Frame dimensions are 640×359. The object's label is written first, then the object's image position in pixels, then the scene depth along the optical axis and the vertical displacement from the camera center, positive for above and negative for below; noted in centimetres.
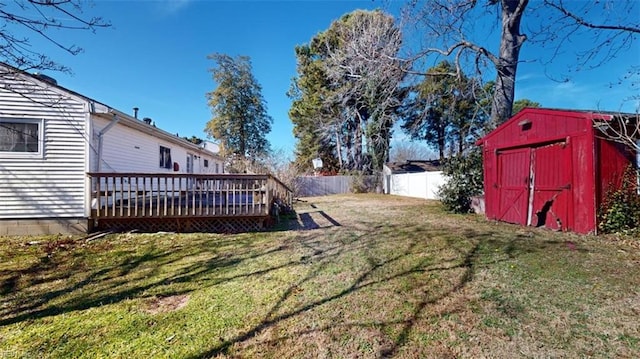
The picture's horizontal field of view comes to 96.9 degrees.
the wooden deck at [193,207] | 615 -53
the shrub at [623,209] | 534 -53
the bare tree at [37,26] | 396 +230
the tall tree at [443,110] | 1127 +421
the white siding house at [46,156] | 608 +64
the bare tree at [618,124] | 517 +108
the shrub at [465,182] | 942 +0
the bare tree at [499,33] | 780 +505
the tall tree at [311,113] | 2138 +555
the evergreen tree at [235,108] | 2453 +667
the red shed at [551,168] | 555 +29
